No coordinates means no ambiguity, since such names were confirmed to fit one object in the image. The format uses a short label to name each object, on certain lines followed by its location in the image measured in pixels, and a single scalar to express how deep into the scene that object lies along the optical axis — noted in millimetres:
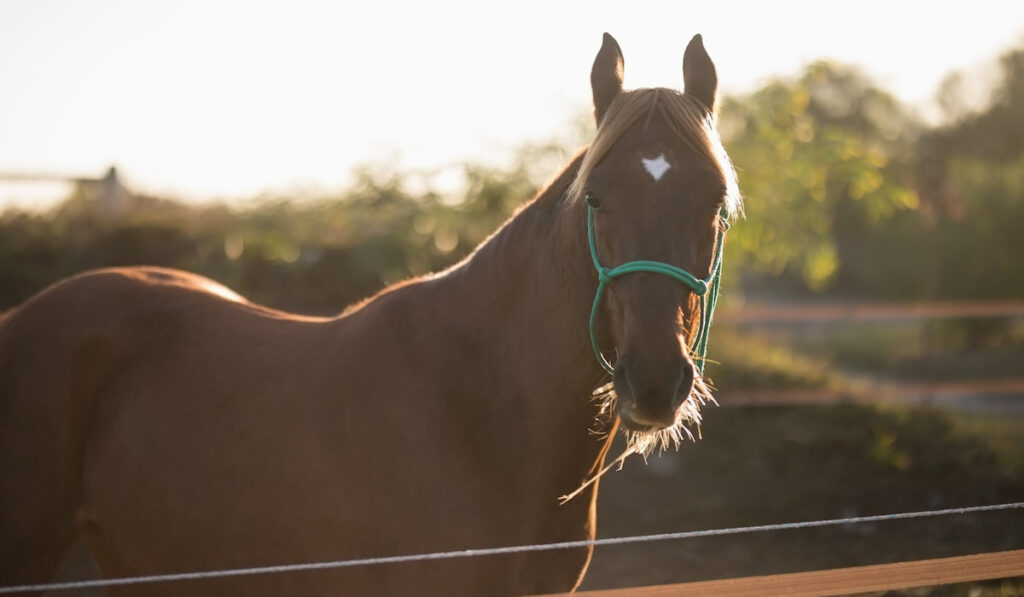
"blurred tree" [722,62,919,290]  9133
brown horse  2443
